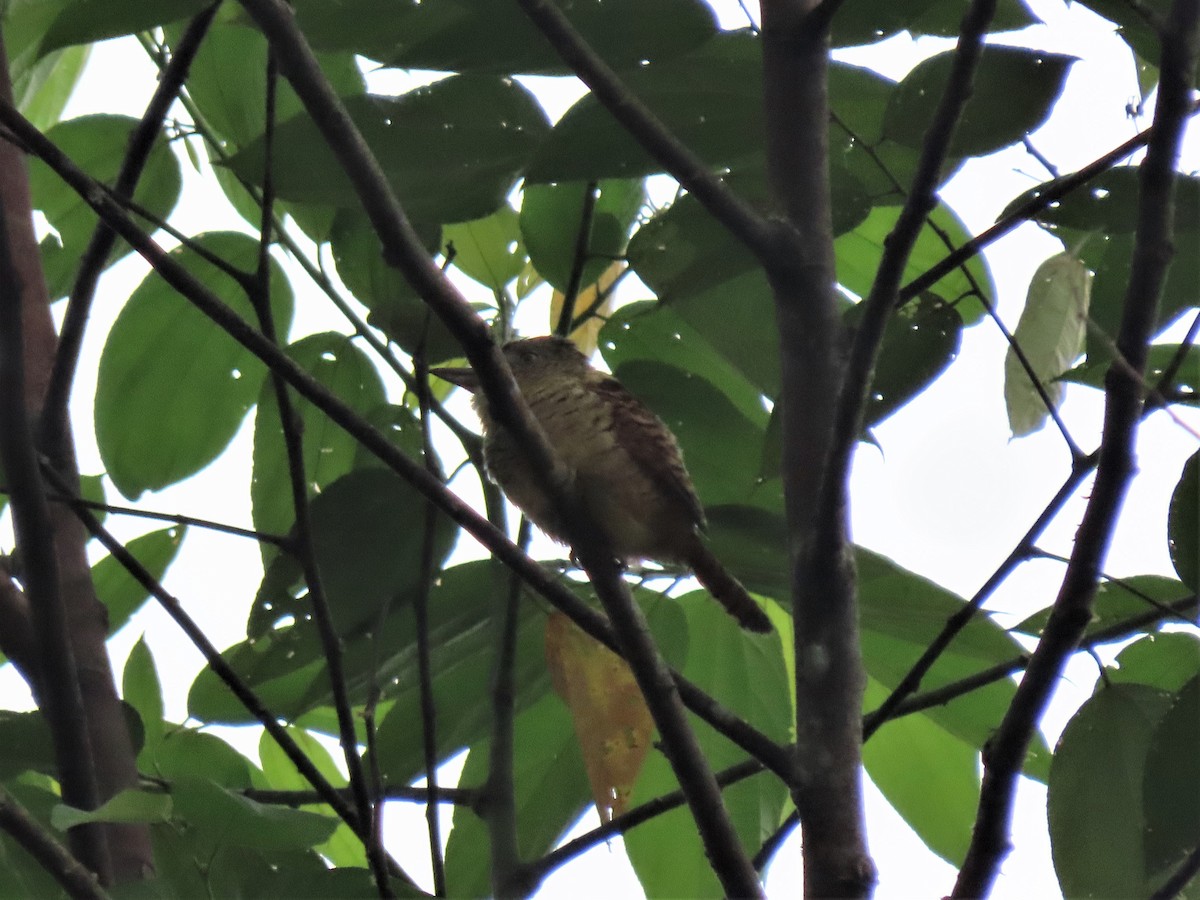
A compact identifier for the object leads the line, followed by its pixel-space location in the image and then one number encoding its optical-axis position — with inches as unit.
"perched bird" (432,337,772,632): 431.1
